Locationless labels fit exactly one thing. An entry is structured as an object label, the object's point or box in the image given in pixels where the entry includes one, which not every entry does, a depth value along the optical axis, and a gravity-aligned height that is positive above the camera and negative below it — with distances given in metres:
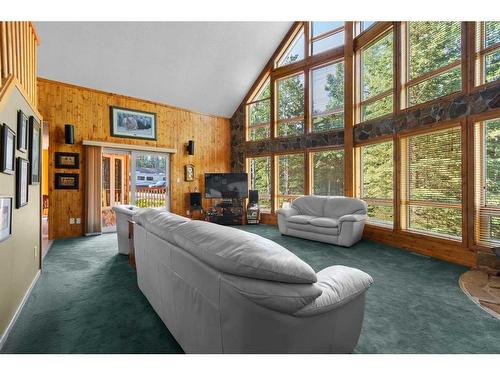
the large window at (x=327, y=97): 6.07 +2.12
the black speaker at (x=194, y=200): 7.29 -0.36
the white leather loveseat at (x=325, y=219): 4.64 -0.61
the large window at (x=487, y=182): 3.45 +0.06
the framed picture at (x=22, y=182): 2.25 +0.04
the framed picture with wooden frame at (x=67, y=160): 5.51 +0.56
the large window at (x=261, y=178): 7.61 +0.27
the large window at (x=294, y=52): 6.97 +3.62
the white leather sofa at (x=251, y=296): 1.12 -0.52
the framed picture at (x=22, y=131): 2.30 +0.50
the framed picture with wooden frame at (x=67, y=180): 5.52 +0.14
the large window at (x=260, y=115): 7.67 +2.12
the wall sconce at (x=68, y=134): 5.48 +1.09
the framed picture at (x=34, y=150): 2.70 +0.38
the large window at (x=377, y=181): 5.01 +0.12
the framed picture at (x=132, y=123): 6.24 +1.55
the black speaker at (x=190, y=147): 7.36 +1.10
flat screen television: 7.34 +0.02
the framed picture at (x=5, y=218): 1.84 -0.22
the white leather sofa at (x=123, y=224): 4.00 -0.57
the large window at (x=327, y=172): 6.00 +0.35
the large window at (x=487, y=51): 3.47 +1.79
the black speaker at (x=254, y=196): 7.34 -0.25
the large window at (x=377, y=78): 5.04 +2.17
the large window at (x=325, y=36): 6.14 +3.60
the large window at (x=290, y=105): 6.91 +2.17
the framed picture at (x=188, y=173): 7.43 +0.39
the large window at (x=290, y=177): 6.84 +0.25
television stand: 7.22 -0.74
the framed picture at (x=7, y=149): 1.87 +0.28
